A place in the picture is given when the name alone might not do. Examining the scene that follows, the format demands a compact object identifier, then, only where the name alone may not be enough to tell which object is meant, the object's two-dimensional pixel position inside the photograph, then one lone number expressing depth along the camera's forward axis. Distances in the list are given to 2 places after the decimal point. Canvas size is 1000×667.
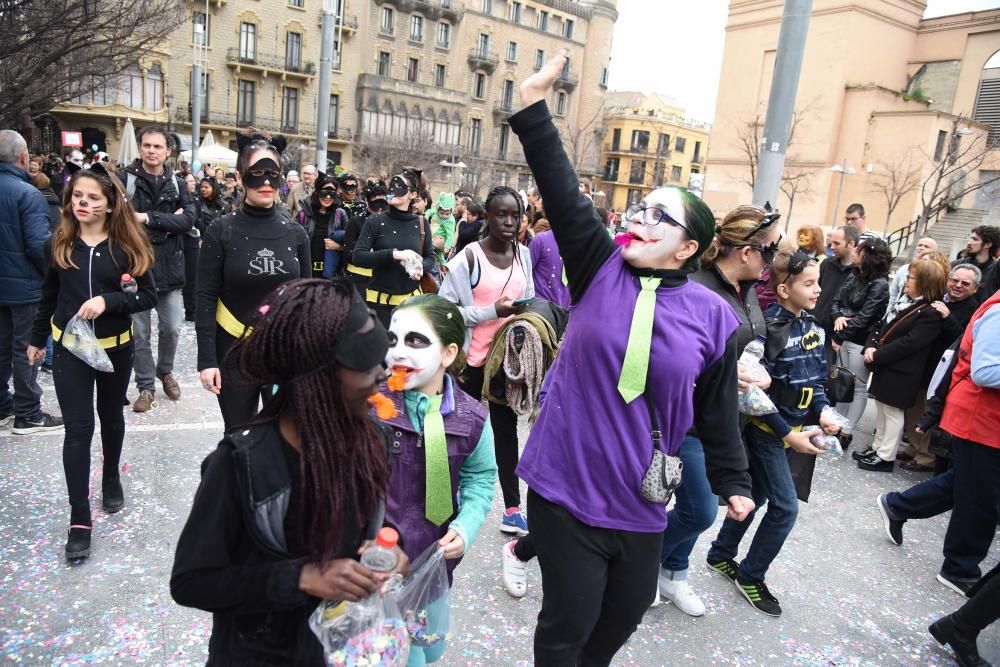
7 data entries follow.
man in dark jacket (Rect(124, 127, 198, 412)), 5.30
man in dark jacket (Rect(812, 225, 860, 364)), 6.64
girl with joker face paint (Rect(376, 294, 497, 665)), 2.27
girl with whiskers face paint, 3.41
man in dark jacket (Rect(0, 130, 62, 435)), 4.69
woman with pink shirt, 4.02
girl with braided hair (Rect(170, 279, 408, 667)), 1.38
